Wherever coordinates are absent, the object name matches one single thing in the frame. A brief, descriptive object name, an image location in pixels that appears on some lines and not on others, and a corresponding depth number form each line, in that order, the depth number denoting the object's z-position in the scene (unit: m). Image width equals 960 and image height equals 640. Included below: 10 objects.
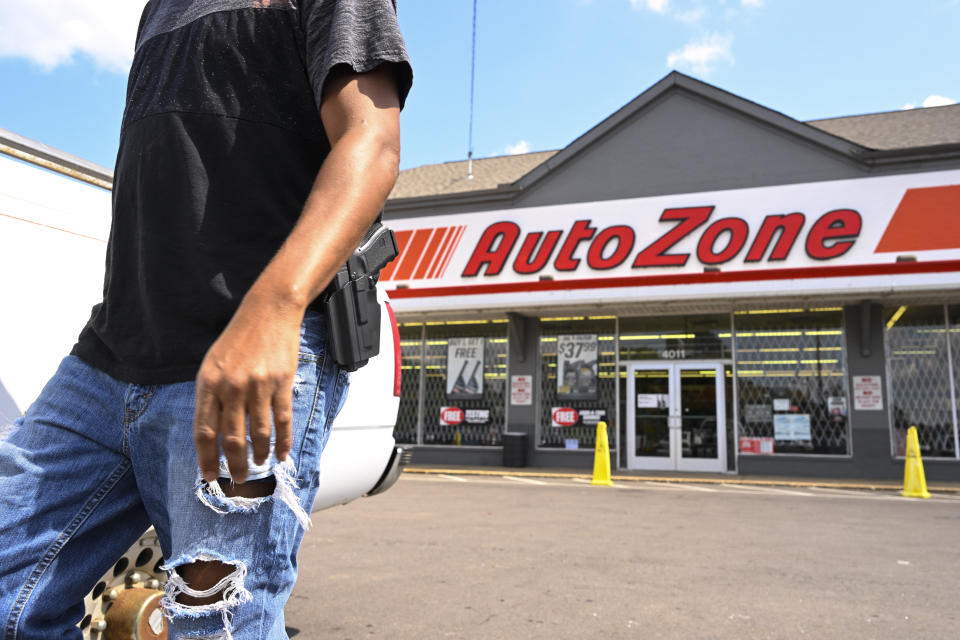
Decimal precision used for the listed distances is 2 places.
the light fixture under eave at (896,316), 13.00
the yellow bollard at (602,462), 11.86
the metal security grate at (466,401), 14.99
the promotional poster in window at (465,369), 15.20
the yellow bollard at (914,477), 10.53
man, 1.20
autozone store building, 12.42
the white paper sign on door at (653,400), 13.97
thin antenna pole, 17.71
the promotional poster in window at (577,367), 14.48
